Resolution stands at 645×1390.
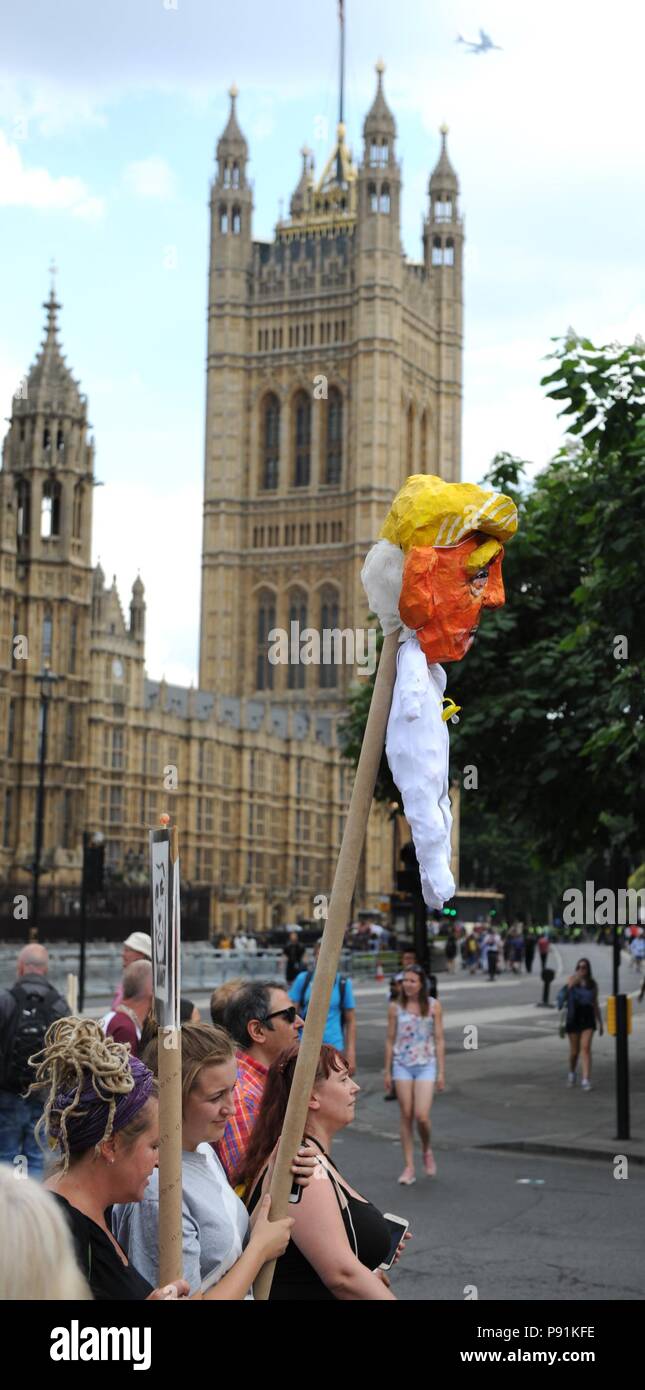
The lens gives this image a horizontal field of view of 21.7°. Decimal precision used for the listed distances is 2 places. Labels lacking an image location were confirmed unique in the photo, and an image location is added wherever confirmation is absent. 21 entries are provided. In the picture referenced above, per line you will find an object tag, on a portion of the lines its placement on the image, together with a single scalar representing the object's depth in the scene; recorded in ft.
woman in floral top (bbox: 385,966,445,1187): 37.47
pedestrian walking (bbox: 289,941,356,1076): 40.42
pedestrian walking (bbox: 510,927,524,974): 164.08
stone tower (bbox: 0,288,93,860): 190.90
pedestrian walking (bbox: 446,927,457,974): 176.04
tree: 45.42
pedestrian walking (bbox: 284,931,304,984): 87.74
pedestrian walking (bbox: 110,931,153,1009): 28.37
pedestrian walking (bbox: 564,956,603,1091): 56.13
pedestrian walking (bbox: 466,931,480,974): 175.80
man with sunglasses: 18.47
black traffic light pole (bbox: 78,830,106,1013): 83.20
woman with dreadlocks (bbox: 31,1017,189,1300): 11.03
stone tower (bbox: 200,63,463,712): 331.77
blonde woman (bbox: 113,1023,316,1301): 12.55
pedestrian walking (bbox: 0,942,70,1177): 26.50
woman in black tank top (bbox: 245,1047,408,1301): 11.93
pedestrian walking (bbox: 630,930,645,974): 159.74
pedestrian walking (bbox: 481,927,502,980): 149.69
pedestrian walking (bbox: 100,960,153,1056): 25.04
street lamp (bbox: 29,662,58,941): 125.57
